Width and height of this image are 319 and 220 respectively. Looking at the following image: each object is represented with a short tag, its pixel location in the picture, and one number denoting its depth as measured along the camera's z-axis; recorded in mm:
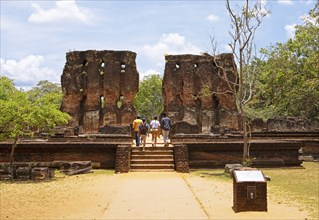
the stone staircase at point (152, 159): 12148
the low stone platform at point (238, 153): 12750
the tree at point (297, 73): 16797
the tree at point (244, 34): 11992
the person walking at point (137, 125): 14328
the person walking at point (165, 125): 13902
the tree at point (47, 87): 51453
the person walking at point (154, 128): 13997
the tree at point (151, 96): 52312
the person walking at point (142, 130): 13233
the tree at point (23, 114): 10242
